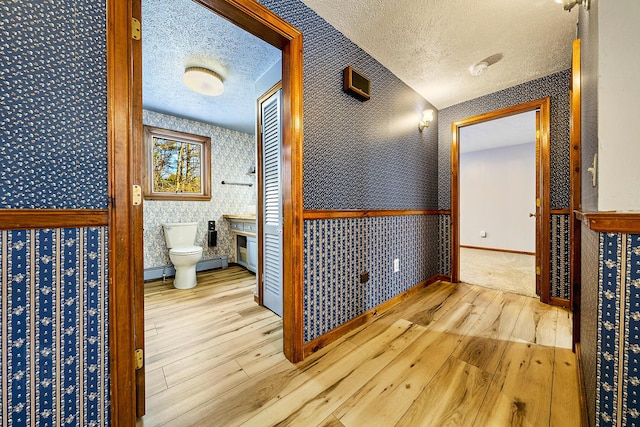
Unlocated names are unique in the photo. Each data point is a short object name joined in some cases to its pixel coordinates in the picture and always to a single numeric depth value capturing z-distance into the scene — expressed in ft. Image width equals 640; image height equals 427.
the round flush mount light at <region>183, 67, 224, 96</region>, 6.91
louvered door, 6.22
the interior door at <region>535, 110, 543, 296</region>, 7.83
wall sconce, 8.57
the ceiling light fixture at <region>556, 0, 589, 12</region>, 3.29
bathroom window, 10.19
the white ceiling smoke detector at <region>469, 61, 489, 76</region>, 6.72
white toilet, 8.89
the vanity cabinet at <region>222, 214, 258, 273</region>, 10.24
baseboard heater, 10.03
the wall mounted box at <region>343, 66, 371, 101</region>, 5.55
